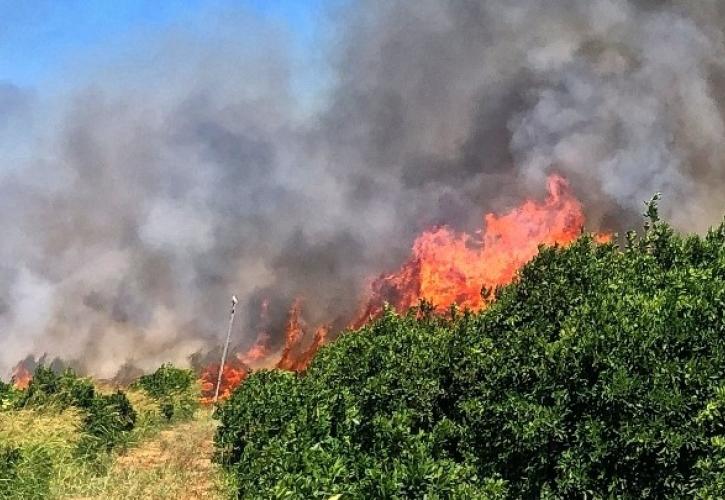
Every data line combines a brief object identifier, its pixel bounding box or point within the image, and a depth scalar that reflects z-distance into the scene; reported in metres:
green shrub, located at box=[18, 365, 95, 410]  18.42
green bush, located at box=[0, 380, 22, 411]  18.03
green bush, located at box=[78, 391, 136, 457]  16.30
